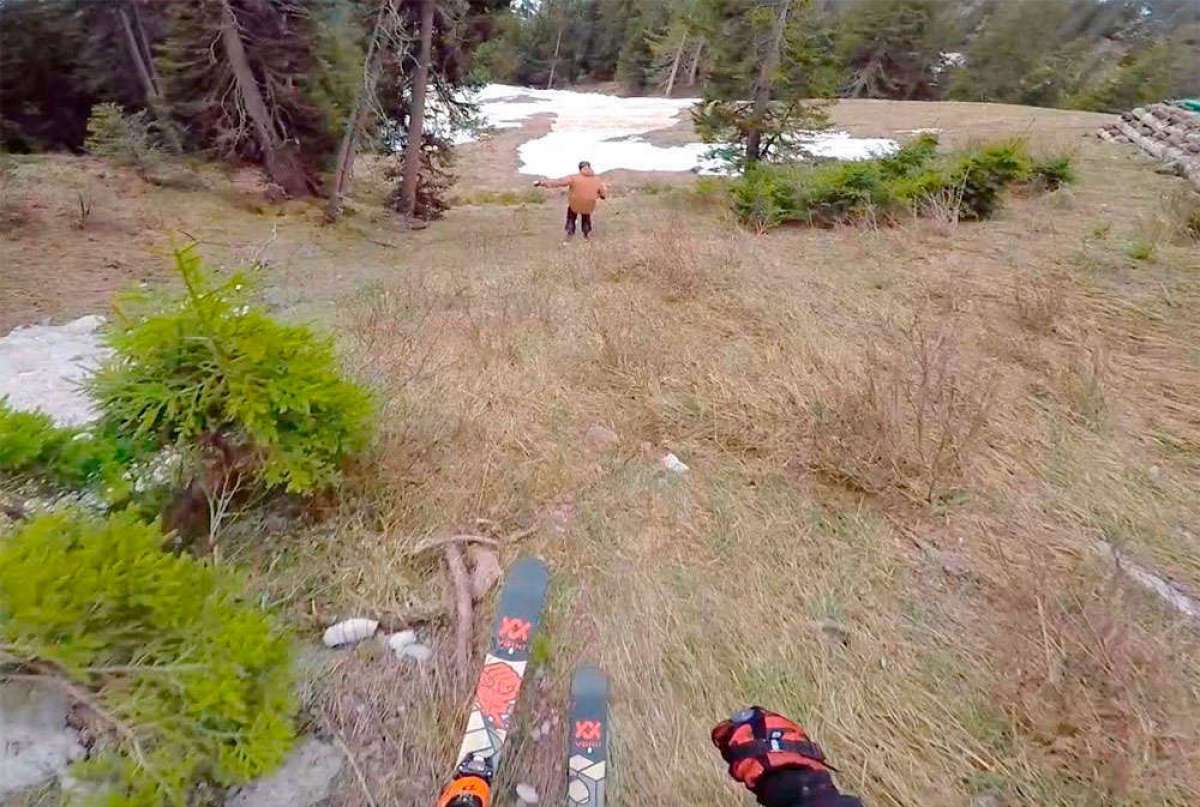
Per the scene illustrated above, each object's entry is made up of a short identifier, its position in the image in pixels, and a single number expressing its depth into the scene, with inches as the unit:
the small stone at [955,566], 87.7
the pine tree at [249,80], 361.4
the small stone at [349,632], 77.6
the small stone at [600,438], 121.2
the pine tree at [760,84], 402.0
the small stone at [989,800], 60.1
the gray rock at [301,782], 60.1
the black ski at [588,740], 61.3
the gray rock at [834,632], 77.8
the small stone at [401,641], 77.5
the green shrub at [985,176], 283.0
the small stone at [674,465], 113.7
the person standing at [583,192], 338.0
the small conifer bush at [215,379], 75.3
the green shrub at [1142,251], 197.9
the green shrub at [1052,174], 327.0
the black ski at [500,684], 59.2
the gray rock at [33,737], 56.9
